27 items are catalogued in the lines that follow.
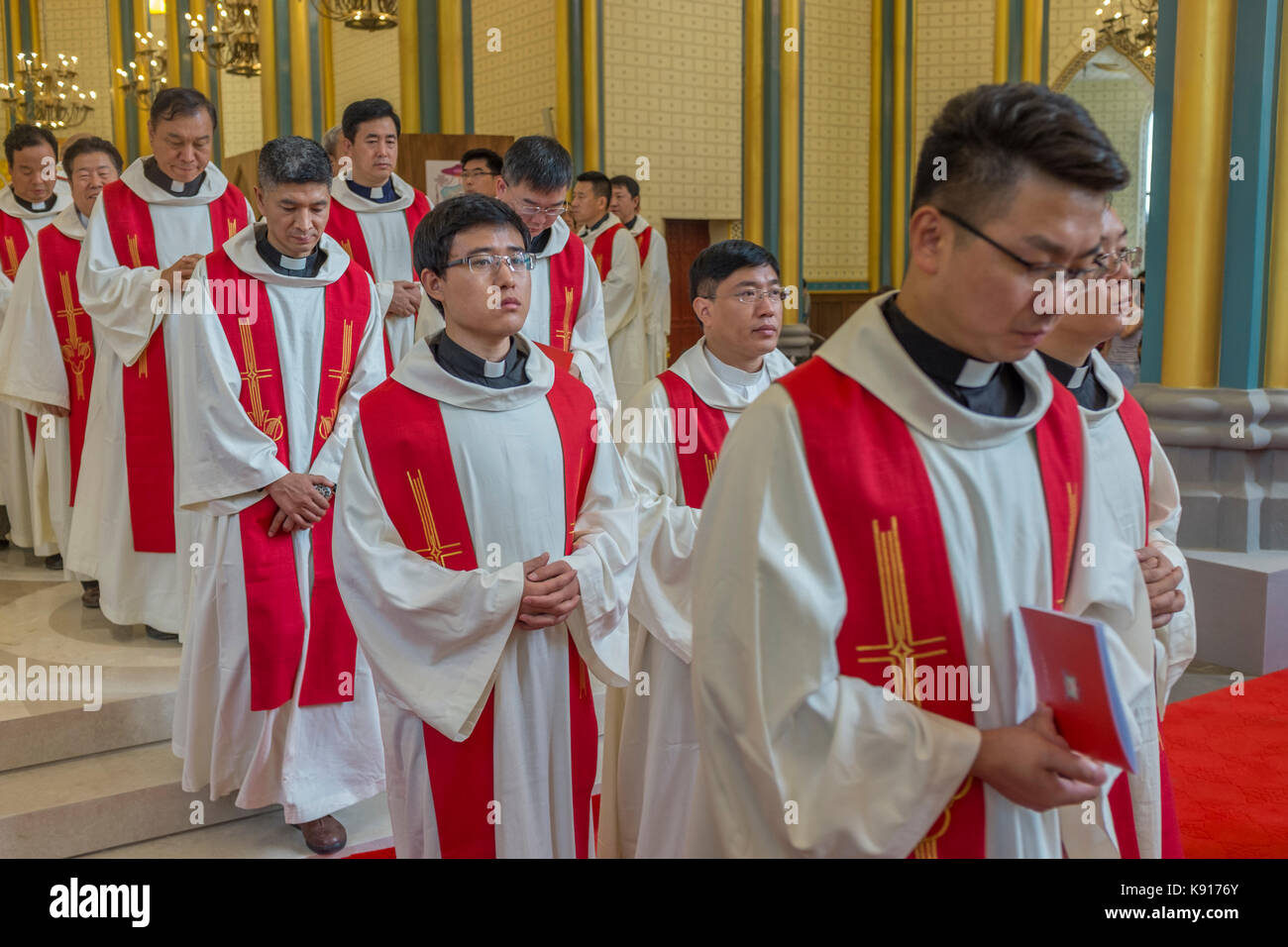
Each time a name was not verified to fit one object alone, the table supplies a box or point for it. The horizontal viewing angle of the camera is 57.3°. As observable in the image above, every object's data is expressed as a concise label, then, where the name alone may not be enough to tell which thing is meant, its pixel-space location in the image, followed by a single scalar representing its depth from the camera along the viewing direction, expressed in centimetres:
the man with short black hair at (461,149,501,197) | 599
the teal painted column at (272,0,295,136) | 1200
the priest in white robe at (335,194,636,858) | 271
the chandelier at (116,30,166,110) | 1389
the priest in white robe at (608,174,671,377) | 943
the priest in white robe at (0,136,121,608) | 568
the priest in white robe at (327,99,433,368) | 516
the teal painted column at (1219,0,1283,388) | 566
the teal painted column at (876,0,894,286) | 1424
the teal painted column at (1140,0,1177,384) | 593
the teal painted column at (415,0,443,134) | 1080
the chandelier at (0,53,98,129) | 1402
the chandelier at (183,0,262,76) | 1229
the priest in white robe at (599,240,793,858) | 327
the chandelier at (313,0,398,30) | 1046
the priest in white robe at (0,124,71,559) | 643
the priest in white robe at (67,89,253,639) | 469
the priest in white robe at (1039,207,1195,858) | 230
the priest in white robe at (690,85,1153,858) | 157
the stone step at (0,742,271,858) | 381
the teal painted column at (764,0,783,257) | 1148
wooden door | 1238
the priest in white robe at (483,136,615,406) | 441
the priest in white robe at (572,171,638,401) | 885
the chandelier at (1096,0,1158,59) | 1207
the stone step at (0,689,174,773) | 409
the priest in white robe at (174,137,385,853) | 378
